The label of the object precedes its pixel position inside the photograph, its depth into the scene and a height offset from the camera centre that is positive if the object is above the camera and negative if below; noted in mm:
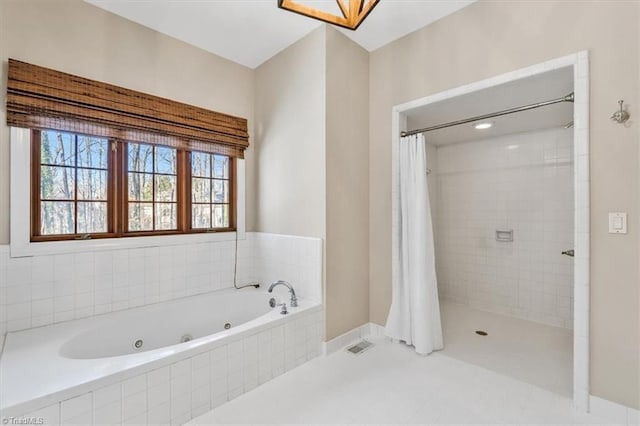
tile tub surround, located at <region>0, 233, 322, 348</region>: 1938 -507
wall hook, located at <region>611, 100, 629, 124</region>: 1620 +536
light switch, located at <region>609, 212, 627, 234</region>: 1642 -63
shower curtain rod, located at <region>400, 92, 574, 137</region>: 1836 +712
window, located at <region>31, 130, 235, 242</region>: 2080 +206
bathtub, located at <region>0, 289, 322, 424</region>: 1346 -866
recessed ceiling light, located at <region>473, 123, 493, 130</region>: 3051 +919
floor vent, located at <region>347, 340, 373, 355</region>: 2522 -1187
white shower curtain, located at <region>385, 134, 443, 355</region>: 2457 -467
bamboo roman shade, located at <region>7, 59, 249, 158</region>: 1924 +786
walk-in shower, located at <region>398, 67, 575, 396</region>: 2367 -153
